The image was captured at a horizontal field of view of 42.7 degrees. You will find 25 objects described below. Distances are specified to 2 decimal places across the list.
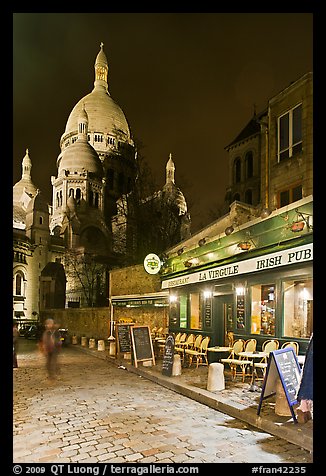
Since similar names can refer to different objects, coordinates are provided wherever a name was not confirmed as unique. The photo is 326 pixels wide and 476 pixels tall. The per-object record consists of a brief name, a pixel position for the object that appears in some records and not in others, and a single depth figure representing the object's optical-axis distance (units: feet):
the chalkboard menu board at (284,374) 23.11
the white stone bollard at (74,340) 86.33
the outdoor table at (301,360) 29.71
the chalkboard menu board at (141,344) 46.09
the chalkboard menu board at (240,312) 41.36
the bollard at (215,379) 31.94
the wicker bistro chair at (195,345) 46.02
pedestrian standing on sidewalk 21.21
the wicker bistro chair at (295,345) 31.51
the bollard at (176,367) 39.37
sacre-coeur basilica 174.40
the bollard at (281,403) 24.23
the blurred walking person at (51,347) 40.50
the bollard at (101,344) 67.36
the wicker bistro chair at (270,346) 33.63
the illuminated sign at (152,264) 63.10
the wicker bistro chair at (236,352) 35.81
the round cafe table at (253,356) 31.68
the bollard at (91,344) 74.40
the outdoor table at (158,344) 55.57
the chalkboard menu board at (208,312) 47.37
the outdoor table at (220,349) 38.84
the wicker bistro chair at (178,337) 51.38
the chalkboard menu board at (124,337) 53.41
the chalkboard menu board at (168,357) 39.47
